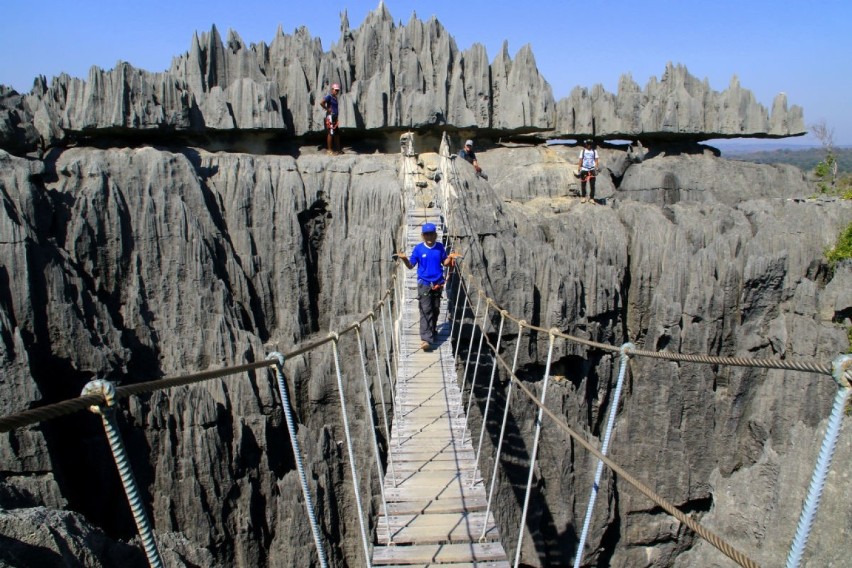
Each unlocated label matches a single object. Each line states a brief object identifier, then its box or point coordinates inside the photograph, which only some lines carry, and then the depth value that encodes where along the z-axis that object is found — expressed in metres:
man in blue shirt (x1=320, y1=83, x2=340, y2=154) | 12.51
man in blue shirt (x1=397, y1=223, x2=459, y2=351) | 6.18
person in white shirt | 12.40
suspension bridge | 1.65
